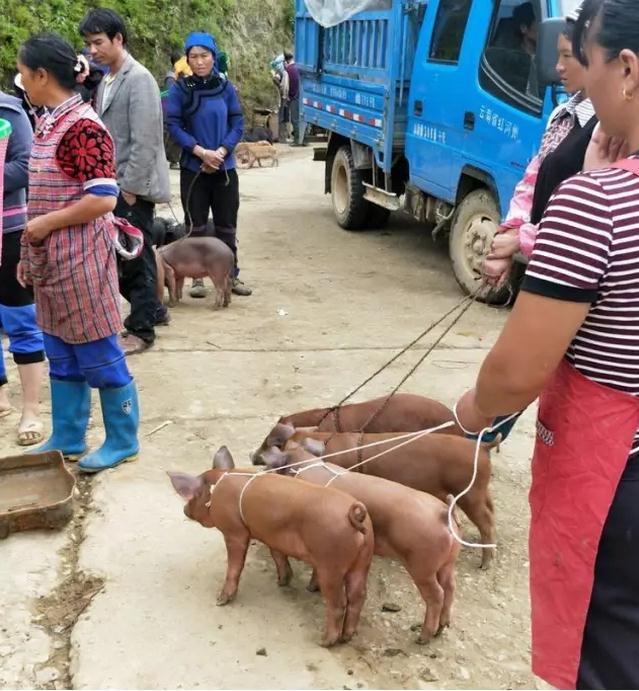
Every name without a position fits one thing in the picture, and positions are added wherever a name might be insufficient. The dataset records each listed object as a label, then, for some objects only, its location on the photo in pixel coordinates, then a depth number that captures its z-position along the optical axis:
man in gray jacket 4.72
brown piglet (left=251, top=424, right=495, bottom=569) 2.98
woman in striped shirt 1.33
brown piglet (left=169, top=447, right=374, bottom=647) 2.49
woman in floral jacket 3.24
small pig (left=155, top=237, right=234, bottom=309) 6.13
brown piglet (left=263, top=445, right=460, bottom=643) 2.53
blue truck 5.91
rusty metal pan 3.27
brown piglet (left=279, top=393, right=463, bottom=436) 3.43
